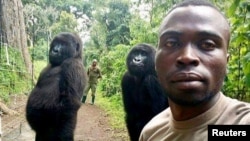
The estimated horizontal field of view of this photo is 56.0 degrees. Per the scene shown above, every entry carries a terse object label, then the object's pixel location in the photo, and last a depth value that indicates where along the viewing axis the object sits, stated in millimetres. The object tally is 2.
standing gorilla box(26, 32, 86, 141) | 2245
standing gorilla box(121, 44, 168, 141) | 2352
